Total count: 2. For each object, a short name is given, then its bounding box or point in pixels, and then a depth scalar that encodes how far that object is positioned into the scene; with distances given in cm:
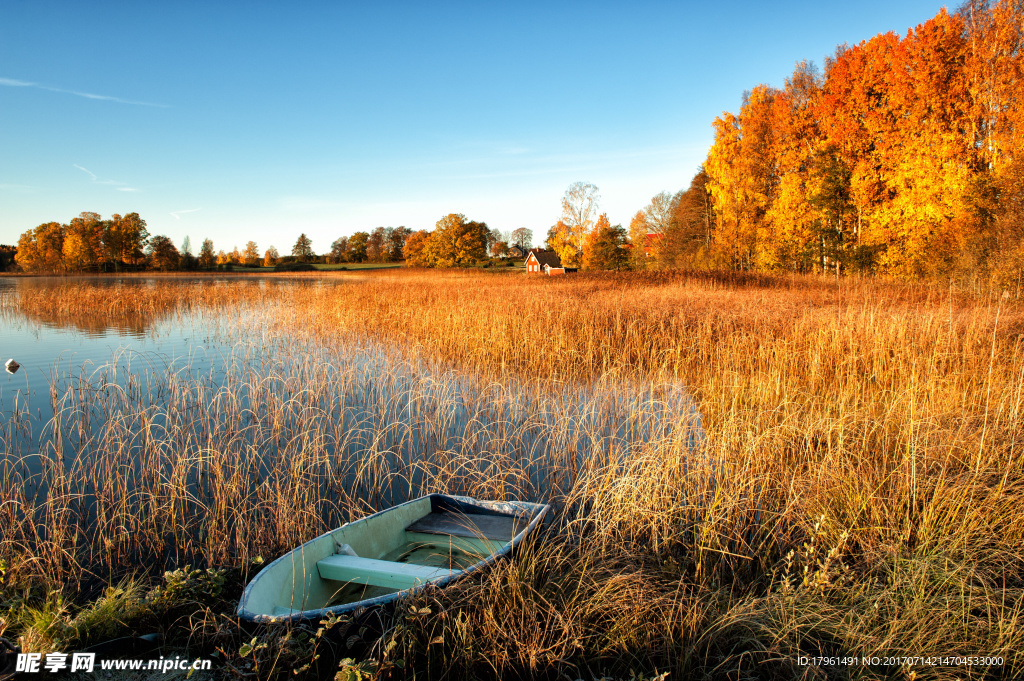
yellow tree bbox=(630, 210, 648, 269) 4625
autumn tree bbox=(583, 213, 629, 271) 4222
